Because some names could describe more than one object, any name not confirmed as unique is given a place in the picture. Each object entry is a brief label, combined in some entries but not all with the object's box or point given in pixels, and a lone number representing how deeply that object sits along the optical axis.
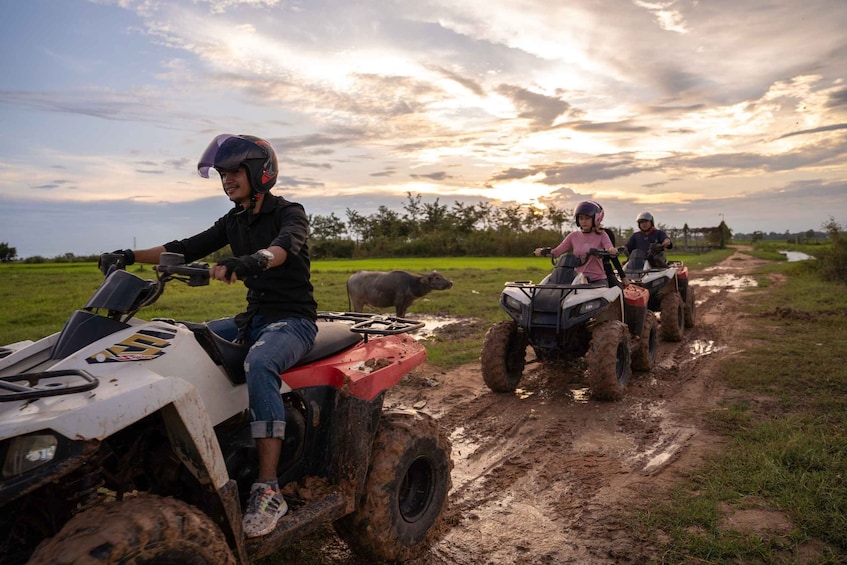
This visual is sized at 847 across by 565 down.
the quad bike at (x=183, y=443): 2.07
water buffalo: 13.91
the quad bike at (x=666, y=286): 10.22
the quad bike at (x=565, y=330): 6.61
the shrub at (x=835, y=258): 19.70
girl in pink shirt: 7.50
